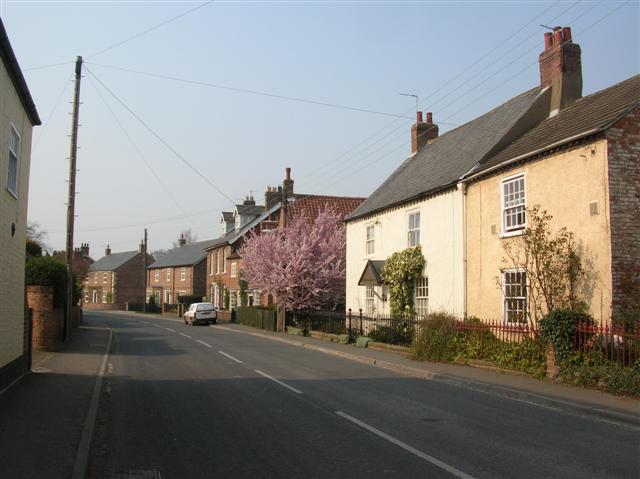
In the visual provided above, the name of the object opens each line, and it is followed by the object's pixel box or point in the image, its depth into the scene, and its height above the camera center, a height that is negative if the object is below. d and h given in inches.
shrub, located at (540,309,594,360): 517.0 -36.4
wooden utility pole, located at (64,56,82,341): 941.2 +145.1
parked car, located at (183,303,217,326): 1756.9 -84.0
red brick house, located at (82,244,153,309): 3288.6 +14.7
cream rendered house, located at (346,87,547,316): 802.8 +113.7
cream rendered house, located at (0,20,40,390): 432.5 +64.7
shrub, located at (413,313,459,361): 692.7 -61.6
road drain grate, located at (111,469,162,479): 249.9 -79.1
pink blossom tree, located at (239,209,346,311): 1304.1 +42.3
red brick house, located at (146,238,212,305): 2669.8 +50.6
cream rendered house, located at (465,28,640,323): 543.5 +97.6
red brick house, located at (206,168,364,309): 1765.5 +192.4
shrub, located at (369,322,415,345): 864.2 -69.7
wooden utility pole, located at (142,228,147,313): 2496.6 +150.0
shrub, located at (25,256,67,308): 888.3 +14.0
